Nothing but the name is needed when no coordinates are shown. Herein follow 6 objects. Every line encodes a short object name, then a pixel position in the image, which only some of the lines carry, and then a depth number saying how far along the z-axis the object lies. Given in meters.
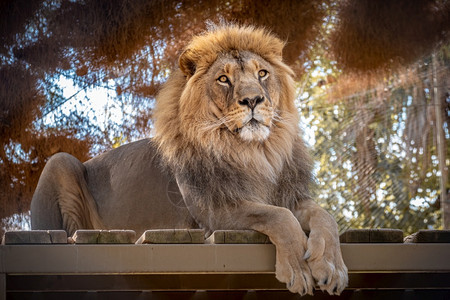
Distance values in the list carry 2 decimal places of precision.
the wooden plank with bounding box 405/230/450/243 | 4.82
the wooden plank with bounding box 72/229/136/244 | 4.66
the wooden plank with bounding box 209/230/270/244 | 4.73
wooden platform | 4.54
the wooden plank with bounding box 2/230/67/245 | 4.58
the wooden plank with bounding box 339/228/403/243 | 4.84
